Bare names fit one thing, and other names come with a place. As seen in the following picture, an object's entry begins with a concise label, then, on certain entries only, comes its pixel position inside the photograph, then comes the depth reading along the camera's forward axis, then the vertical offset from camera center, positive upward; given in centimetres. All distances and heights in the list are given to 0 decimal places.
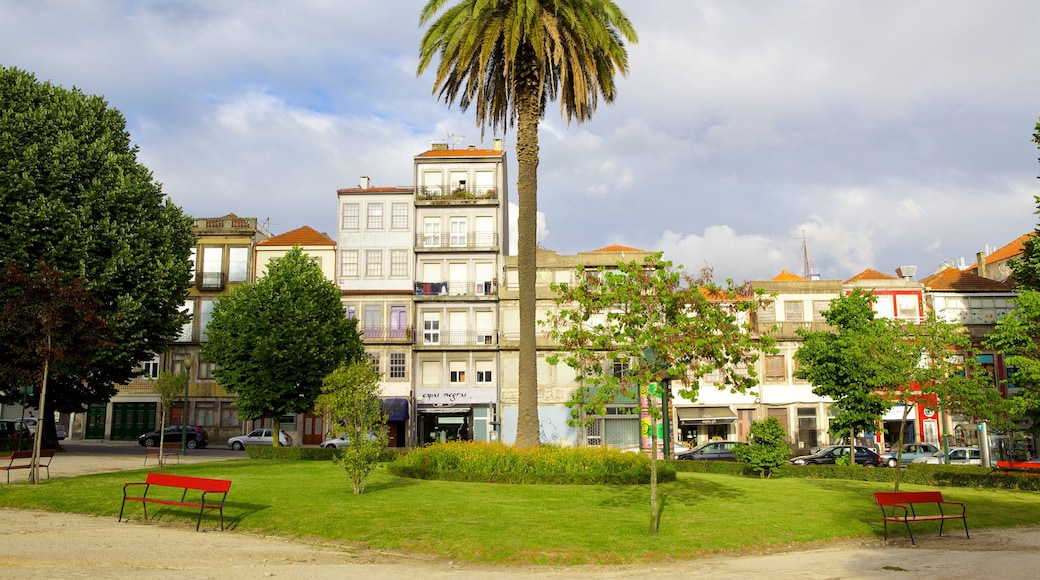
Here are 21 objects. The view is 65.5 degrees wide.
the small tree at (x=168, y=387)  3243 +59
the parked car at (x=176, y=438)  5109 -229
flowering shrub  2330 -198
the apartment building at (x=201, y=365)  5650 +254
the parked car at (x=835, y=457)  4059 -310
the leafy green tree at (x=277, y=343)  4009 +290
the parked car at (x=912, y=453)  4319 -308
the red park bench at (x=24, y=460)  2288 -200
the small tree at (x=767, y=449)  2919 -188
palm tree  2595 +1121
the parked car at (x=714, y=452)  3853 -262
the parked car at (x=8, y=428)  4632 -151
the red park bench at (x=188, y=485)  1645 -173
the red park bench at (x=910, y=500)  1677 -219
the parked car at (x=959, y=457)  4153 -318
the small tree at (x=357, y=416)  2042 -42
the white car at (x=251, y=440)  5062 -242
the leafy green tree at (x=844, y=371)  4041 +129
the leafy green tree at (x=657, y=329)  1559 +136
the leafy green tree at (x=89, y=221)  3272 +756
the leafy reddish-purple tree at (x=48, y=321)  2236 +227
